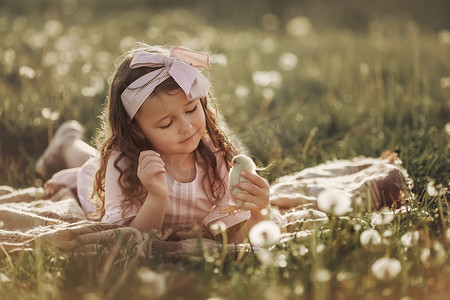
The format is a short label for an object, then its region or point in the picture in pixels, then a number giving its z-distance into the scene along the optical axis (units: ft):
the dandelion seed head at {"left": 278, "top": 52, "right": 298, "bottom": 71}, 23.89
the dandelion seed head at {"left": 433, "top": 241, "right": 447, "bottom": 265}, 7.33
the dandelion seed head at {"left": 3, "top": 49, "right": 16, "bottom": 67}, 20.35
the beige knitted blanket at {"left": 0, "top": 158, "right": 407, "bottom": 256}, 9.30
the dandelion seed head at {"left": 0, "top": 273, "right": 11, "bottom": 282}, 7.95
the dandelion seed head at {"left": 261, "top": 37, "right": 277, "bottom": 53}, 27.56
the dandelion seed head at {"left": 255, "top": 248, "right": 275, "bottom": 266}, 6.96
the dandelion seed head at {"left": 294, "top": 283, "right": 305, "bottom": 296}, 6.99
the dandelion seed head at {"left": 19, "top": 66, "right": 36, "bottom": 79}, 15.81
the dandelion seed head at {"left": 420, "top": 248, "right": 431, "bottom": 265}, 7.62
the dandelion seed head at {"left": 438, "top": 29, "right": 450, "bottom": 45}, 19.75
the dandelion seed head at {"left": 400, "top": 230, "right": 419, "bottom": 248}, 7.86
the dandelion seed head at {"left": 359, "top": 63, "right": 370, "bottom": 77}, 19.06
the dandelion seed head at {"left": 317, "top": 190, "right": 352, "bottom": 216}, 7.23
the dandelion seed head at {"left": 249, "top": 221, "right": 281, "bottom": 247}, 7.28
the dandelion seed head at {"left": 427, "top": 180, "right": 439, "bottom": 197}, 9.37
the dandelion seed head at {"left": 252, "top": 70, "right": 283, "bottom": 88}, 19.70
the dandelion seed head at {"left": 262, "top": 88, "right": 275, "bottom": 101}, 18.31
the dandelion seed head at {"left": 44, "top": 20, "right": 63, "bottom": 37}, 26.48
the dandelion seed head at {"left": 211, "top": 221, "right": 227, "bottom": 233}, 7.70
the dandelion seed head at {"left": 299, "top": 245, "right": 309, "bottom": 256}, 8.27
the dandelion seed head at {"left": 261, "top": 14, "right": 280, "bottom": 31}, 38.05
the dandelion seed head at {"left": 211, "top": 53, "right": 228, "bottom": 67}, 17.07
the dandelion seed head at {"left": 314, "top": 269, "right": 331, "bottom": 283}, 6.27
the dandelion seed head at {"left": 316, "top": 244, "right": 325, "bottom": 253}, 7.82
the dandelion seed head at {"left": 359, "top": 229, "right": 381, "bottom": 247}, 8.13
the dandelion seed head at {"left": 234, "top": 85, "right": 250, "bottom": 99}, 19.40
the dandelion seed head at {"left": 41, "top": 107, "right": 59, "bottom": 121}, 14.05
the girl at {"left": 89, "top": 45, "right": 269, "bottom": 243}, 9.82
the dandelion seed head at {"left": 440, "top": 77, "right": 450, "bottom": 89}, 17.80
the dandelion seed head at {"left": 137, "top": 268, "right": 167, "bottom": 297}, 6.18
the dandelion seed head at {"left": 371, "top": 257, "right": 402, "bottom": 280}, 6.70
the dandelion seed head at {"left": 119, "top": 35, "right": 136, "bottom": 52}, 23.61
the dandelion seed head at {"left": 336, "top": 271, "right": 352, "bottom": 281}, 7.07
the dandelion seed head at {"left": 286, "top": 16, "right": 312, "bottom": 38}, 35.32
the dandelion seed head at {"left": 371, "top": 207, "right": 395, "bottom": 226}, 8.41
